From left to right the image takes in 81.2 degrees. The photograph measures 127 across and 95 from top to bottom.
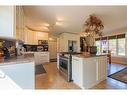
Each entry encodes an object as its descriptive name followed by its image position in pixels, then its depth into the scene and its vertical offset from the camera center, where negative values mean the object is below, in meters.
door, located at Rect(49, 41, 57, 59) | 6.35 -0.21
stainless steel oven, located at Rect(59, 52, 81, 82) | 2.33 -0.64
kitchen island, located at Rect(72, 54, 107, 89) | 1.90 -0.64
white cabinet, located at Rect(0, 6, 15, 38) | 1.24 +0.44
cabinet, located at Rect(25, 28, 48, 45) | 4.45 +0.68
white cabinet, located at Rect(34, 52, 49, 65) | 4.51 -0.68
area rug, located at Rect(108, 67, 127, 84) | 2.44 -1.06
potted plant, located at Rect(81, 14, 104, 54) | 2.58 +0.65
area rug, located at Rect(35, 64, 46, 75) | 3.12 -1.07
